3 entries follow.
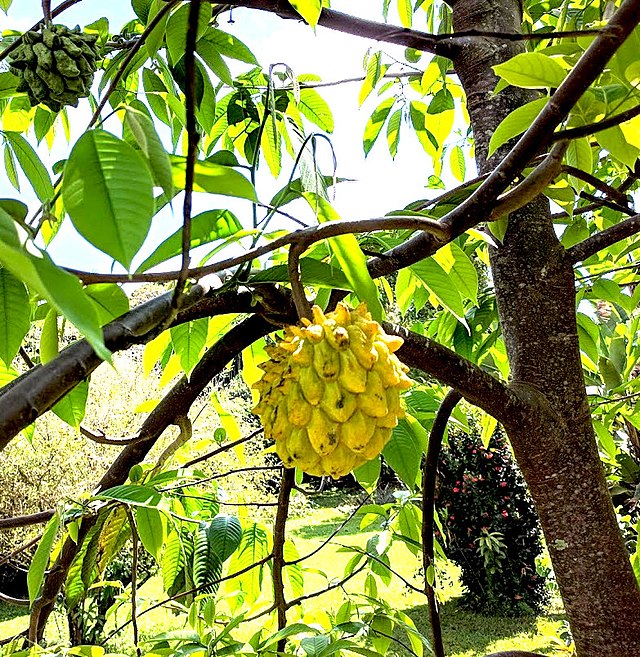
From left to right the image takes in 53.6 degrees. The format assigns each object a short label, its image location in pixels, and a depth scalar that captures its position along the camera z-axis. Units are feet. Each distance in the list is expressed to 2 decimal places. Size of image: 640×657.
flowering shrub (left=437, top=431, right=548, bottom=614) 19.97
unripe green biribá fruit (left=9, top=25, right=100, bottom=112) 3.05
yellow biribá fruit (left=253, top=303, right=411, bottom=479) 1.79
